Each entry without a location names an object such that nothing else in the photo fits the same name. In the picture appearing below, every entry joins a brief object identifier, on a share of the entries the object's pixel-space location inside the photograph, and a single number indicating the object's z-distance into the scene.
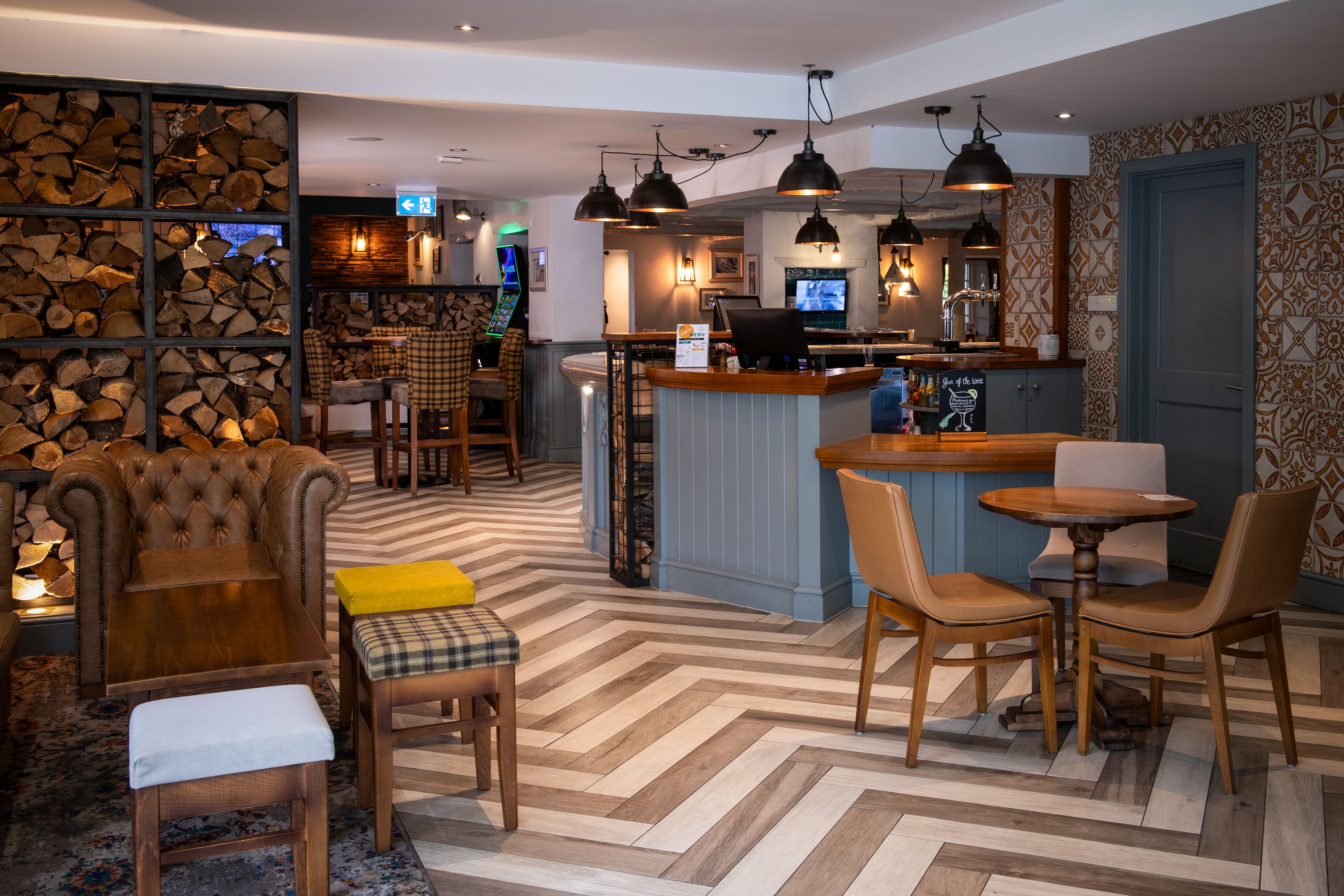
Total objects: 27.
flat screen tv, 12.58
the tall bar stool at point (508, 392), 9.49
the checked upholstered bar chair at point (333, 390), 9.15
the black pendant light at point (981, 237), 9.48
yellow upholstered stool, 3.35
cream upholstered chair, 3.97
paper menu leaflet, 5.68
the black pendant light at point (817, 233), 9.93
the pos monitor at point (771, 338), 5.45
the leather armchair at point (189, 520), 4.13
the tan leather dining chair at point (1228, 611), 3.20
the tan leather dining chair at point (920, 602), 3.39
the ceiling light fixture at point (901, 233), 9.84
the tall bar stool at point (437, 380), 8.77
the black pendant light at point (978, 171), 5.34
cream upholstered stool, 2.36
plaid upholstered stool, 2.90
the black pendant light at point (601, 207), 7.09
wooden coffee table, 2.73
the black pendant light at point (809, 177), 5.71
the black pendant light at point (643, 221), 8.18
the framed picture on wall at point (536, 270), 10.91
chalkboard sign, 4.95
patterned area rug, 2.82
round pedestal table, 3.47
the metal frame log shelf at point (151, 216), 4.92
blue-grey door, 6.21
